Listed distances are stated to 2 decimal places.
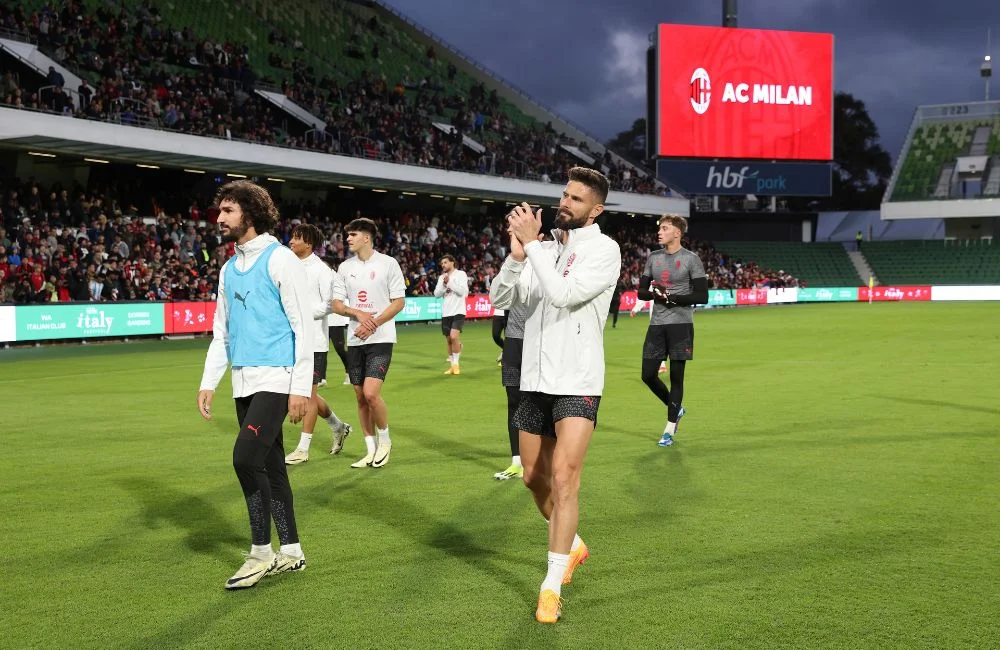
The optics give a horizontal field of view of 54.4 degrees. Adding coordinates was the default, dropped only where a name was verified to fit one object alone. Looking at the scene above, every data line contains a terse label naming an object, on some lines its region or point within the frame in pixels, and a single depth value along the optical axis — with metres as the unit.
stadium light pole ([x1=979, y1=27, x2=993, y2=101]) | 86.88
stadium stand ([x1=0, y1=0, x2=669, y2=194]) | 32.34
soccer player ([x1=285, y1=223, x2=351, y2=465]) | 9.35
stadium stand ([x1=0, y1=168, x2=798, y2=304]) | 25.09
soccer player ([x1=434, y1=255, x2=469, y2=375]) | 18.67
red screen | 57.81
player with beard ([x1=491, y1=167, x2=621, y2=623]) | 4.96
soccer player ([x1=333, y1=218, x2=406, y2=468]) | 9.07
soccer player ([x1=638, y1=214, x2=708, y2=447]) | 10.21
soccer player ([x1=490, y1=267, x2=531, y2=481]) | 8.28
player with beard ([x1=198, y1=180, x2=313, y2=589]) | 5.57
